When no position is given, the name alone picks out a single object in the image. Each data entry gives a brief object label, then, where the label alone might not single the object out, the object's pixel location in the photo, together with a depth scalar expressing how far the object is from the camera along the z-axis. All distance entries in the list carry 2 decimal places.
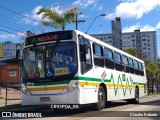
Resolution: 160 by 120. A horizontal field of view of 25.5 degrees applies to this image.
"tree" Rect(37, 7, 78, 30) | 27.39
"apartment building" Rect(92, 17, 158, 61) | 97.19
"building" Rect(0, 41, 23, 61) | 69.05
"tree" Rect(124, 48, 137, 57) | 58.25
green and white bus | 13.83
